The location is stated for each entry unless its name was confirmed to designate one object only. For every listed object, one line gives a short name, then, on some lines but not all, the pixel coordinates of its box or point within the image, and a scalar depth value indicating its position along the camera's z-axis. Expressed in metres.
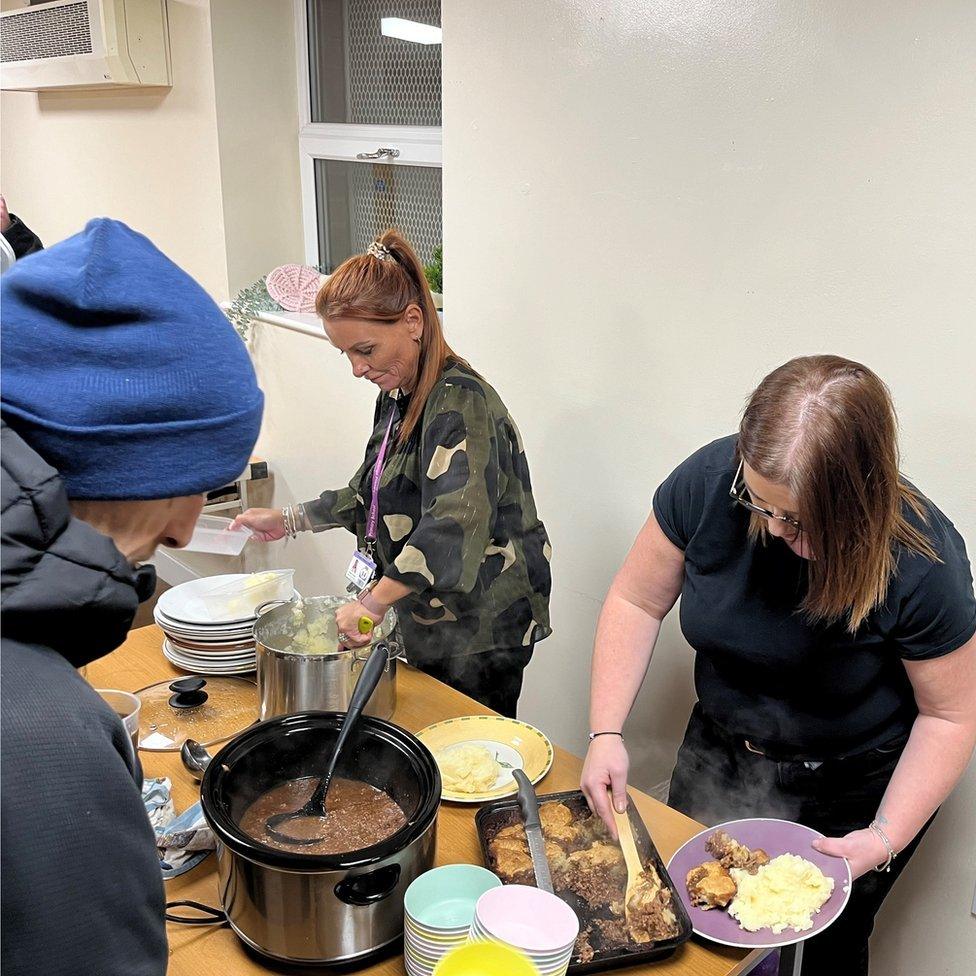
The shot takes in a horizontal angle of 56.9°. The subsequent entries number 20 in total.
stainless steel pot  1.47
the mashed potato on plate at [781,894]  1.20
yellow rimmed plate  1.54
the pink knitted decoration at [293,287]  3.63
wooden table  1.13
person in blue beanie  0.65
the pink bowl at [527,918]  1.04
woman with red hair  1.80
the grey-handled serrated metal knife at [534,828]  1.19
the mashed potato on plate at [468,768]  1.46
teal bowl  1.10
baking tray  1.11
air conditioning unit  3.54
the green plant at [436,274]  3.12
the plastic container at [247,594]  1.87
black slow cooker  1.03
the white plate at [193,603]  1.80
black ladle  1.20
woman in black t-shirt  1.28
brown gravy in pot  1.18
